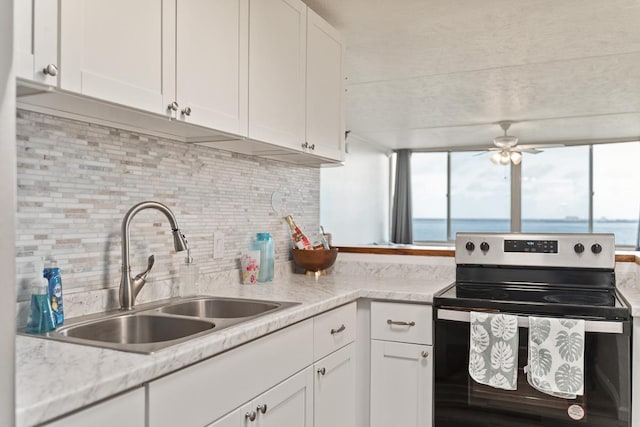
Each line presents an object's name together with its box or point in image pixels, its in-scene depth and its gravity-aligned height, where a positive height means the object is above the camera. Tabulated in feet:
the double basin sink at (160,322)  4.55 -1.16
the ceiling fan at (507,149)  19.63 +2.49
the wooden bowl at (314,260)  8.87 -0.85
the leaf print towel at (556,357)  6.24 -1.77
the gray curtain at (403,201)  29.25 +0.60
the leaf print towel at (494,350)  6.55 -1.78
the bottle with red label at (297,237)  9.17 -0.48
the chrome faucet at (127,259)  5.49 -0.53
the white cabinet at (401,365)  7.20 -2.20
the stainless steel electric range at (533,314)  6.27 -1.30
